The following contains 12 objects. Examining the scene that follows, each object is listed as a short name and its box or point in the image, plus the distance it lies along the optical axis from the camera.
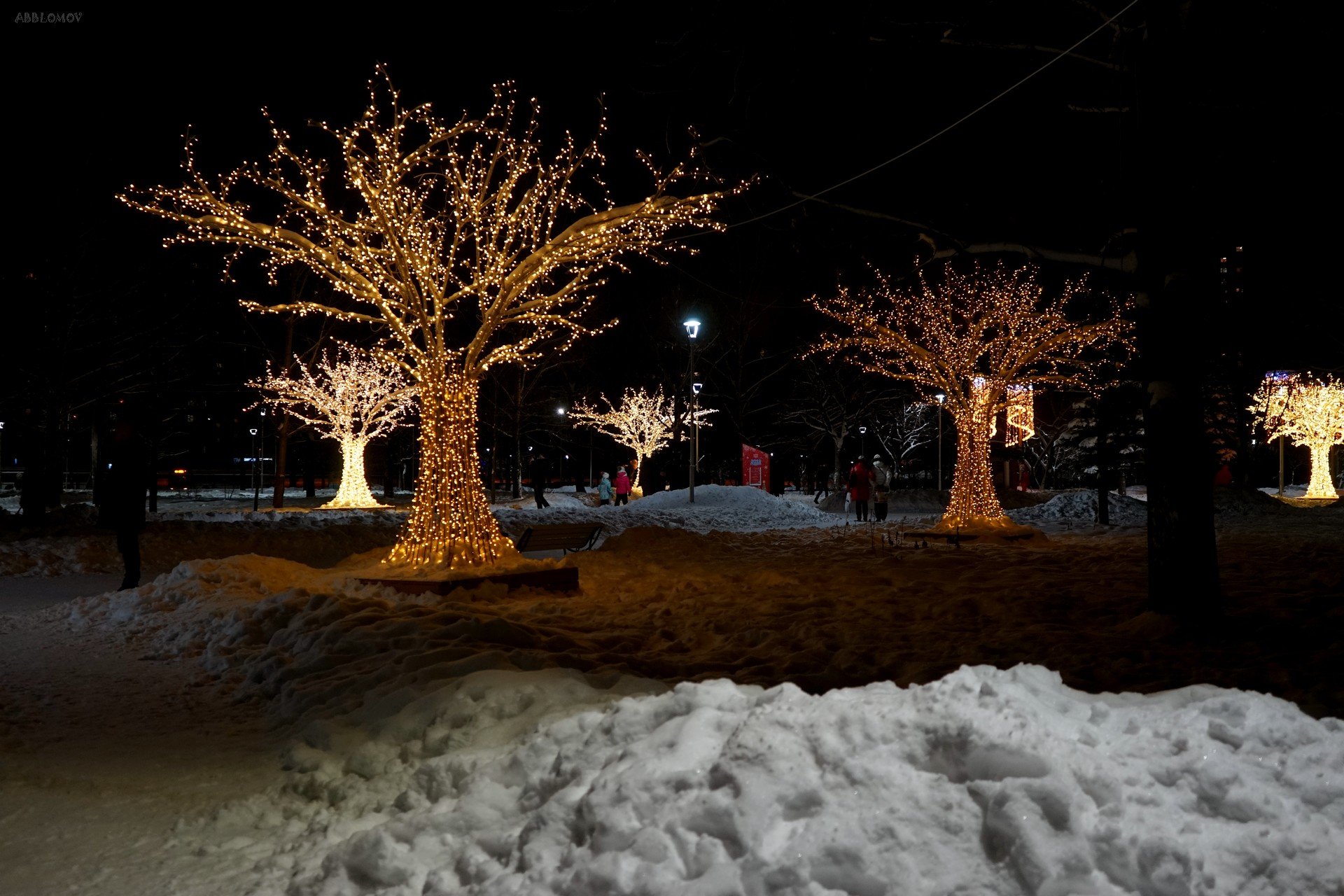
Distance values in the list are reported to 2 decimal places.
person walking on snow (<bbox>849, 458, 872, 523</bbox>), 22.34
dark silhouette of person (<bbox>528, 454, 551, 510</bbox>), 26.31
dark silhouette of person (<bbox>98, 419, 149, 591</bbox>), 10.33
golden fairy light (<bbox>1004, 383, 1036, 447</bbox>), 18.67
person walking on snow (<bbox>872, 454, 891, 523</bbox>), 22.64
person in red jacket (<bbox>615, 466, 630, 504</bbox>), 32.03
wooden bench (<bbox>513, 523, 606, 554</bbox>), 11.91
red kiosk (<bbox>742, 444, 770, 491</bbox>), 33.22
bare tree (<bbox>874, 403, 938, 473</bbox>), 48.56
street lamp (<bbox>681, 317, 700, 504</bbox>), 24.02
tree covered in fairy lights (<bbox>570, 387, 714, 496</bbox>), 41.06
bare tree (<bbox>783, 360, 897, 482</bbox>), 43.16
